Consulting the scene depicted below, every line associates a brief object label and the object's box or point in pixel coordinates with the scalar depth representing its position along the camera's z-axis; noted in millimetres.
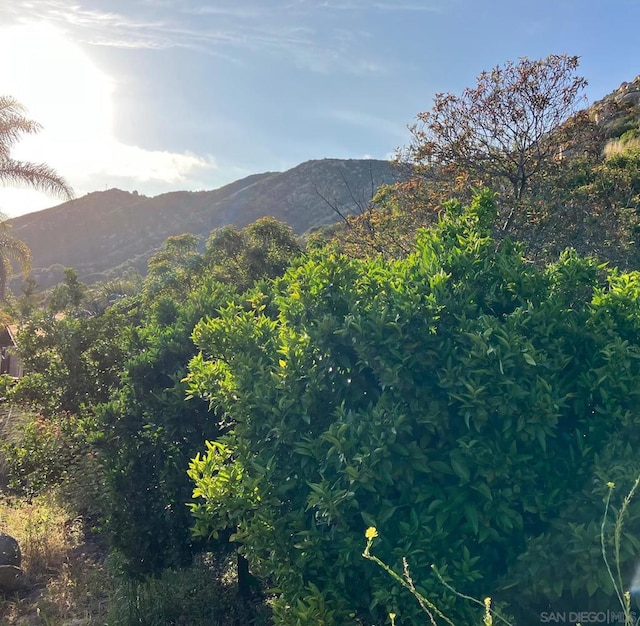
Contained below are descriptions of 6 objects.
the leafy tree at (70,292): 16953
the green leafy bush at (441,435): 2244
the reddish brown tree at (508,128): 8258
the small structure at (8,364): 14812
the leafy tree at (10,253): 15789
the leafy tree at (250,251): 9398
